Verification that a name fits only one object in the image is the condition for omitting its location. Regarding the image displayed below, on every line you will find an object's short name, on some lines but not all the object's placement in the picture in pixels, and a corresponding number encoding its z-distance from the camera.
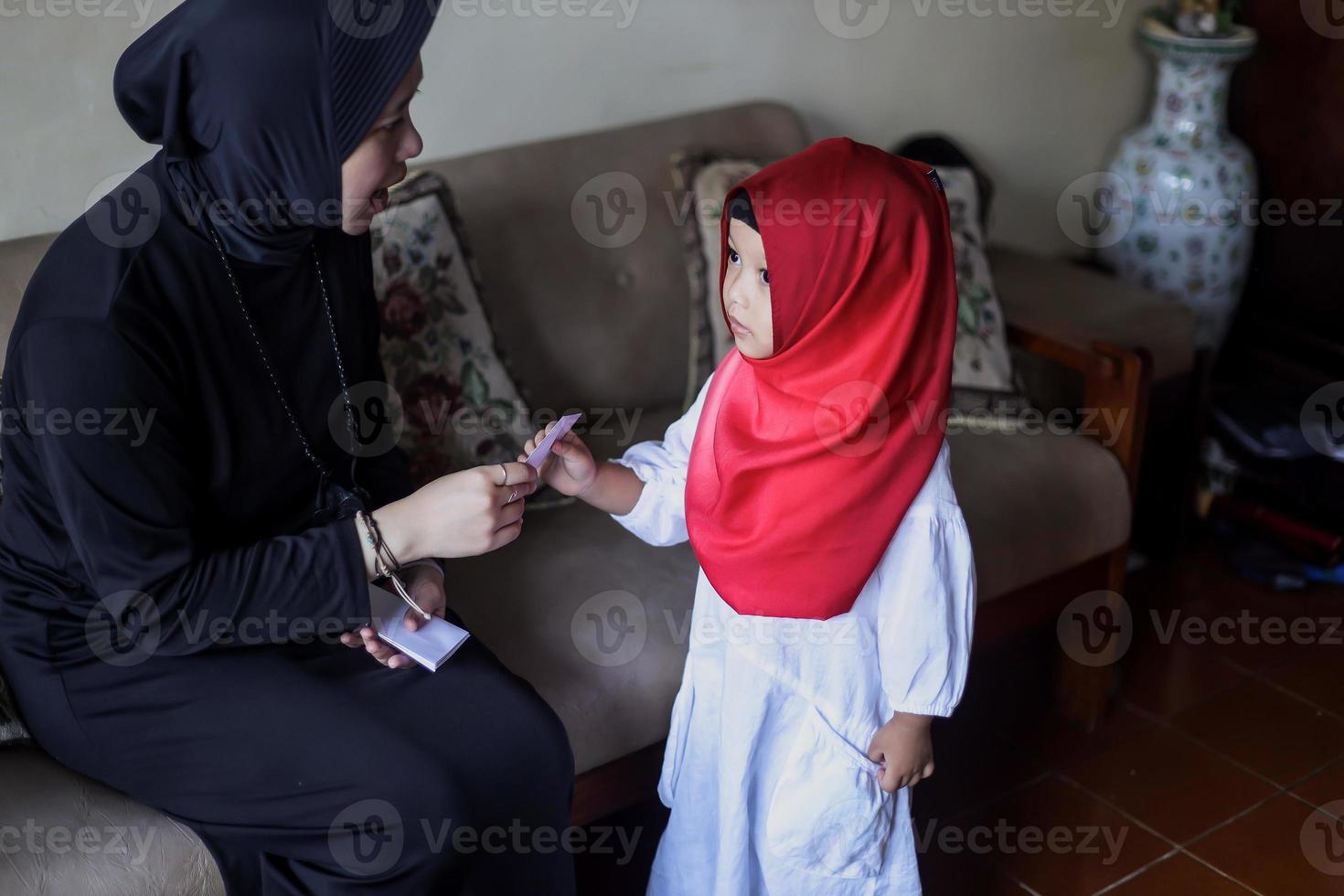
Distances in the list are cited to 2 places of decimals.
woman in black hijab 1.23
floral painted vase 3.00
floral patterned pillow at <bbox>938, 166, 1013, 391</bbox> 2.25
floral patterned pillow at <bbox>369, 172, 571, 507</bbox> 1.88
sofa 1.67
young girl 1.33
